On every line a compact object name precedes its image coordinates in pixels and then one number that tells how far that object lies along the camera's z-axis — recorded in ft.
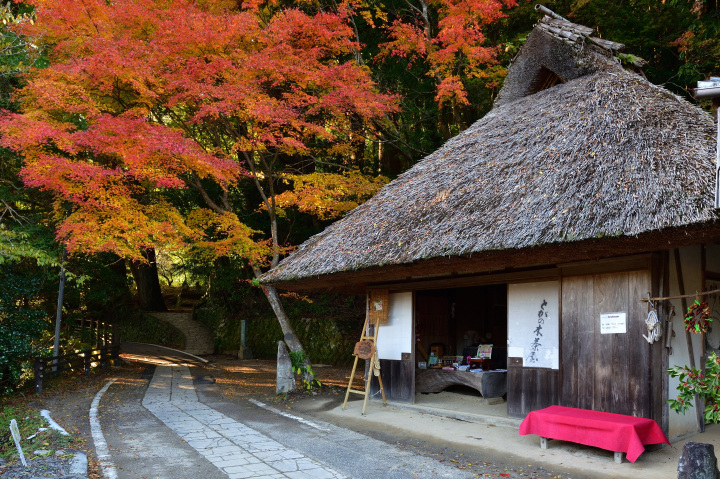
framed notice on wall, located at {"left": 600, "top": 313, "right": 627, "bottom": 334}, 20.62
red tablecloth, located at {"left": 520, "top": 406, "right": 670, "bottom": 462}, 18.08
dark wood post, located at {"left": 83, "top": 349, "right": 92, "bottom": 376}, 45.34
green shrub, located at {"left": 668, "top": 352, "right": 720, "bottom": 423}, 13.03
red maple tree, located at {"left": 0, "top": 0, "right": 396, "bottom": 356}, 31.07
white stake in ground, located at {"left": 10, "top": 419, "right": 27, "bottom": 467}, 16.98
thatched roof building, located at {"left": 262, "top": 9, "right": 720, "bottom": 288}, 17.80
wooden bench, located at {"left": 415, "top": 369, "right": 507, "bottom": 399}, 28.71
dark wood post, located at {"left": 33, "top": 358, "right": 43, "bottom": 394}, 35.12
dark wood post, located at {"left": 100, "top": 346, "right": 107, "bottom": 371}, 48.64
